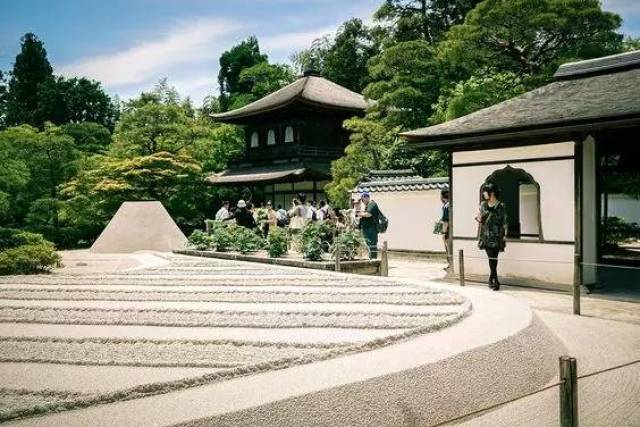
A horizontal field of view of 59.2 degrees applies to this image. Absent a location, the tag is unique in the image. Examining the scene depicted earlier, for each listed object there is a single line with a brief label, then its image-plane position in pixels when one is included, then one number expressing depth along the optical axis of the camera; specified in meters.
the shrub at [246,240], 13.30
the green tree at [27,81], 48.75
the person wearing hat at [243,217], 14.92
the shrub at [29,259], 11.04
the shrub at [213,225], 14.64
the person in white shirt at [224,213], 16.16
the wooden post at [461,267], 9.17
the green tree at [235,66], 48.09
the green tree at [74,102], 48.78
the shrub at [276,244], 12.18
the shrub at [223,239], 13.80
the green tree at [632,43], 28.05
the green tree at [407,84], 19.14
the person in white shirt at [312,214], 16.69
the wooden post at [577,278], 7.45
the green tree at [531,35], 16.88
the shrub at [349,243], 11.09
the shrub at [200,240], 14.54
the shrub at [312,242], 11.16
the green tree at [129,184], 23.22
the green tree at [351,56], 38.09
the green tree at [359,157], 19.94
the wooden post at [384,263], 10.16
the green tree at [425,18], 31.56
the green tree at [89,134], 33.12
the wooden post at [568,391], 2.88
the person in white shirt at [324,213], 16.36
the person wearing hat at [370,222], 12.09
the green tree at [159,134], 25.64
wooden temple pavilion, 27.06
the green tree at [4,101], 26.83
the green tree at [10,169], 18.02
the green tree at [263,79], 39.56
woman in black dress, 9.67
